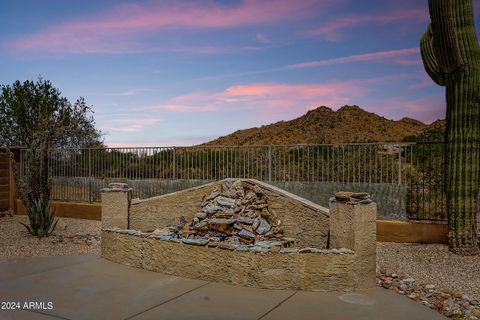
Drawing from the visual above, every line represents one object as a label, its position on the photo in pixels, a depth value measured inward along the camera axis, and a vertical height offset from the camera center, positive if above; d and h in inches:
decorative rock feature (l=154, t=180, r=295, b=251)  291.3 -47.1
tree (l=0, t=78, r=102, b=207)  522.3 +89.4
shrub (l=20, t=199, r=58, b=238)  399.2 -59.0
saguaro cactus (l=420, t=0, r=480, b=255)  330.0 +29.6
